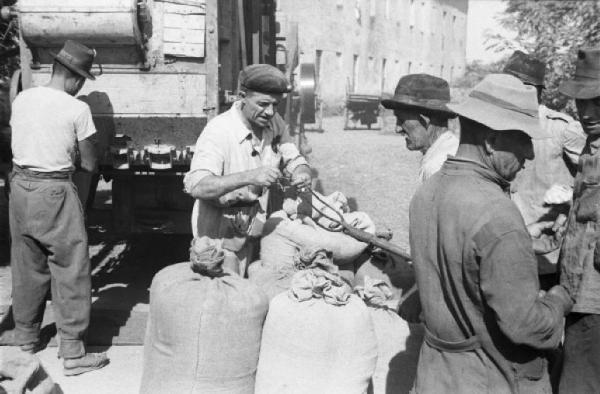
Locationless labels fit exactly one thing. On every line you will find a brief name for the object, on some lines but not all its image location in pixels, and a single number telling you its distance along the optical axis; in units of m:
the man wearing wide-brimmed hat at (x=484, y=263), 1.79
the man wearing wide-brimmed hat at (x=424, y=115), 3.00
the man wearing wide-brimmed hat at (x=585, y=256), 2.49
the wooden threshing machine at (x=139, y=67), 3.84
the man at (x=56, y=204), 3.49
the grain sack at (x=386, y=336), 3.54
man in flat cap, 3.19
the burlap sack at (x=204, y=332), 2.78
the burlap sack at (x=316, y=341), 2.72
